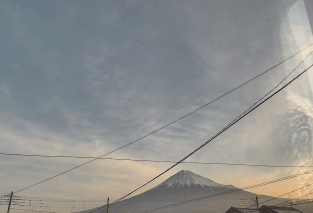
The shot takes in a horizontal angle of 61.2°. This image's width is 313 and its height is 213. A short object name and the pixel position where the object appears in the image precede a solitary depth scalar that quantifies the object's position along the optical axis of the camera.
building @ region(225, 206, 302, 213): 26.80
